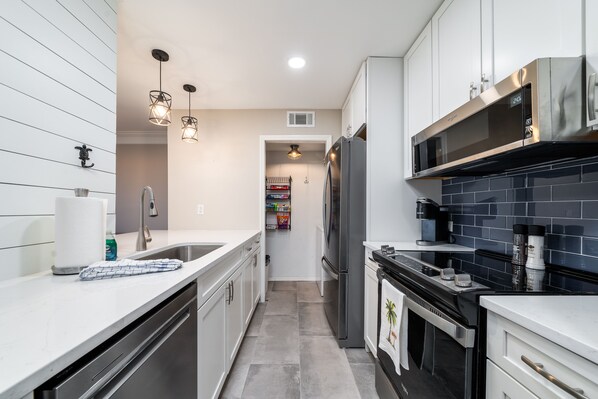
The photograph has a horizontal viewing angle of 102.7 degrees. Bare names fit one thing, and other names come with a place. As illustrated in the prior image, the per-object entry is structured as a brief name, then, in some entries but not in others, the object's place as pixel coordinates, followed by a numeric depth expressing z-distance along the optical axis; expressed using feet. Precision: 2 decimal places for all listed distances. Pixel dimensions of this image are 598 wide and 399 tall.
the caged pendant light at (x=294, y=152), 11.71
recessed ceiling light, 6.75
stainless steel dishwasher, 1.58
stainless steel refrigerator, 6.49
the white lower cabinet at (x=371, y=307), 5.65
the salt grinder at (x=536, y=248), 3.54
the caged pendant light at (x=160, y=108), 6.33
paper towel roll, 3.05
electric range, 2.50
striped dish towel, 2.89
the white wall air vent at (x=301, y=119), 10.07
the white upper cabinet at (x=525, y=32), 2.57
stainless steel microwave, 2.55
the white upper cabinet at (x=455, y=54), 3.98
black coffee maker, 5.68
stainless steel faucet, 4.75
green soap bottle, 3.73
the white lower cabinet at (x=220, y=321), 3.77
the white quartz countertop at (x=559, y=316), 1.66
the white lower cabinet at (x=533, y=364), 1.69
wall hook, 3.83
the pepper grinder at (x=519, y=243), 3.85
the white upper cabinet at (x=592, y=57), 2.39
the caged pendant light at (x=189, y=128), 8.18
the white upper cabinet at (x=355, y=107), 6.99
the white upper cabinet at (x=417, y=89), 5.33
